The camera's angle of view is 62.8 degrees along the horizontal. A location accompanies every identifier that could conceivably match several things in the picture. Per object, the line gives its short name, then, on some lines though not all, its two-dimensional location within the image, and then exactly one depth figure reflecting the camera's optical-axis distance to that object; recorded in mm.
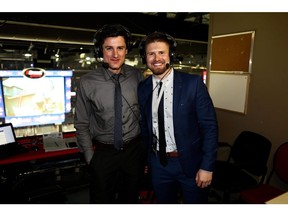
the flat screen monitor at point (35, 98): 2971
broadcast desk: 2447
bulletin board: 3125
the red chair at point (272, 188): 2160
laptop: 2406
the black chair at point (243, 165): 2354
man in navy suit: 1561
